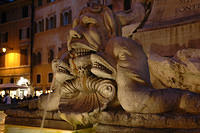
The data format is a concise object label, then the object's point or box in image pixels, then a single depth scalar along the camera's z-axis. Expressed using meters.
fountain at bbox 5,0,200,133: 2.46
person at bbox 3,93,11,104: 12.65
